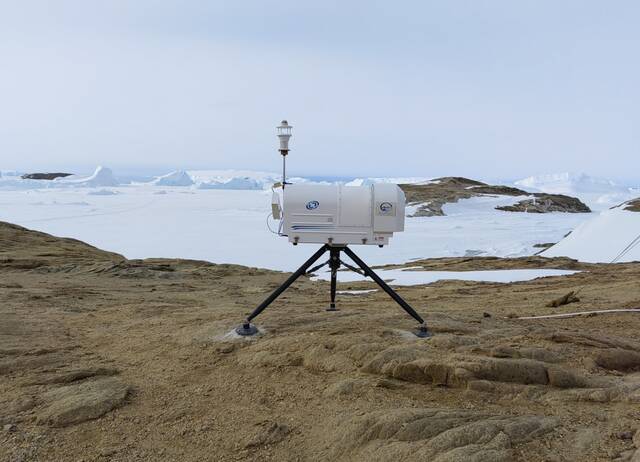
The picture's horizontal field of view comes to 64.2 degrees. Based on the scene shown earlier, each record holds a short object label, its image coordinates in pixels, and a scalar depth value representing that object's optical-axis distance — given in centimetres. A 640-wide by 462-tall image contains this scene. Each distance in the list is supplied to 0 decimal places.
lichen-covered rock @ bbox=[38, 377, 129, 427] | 352
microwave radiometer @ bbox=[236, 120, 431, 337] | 464
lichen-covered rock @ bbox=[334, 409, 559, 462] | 287
